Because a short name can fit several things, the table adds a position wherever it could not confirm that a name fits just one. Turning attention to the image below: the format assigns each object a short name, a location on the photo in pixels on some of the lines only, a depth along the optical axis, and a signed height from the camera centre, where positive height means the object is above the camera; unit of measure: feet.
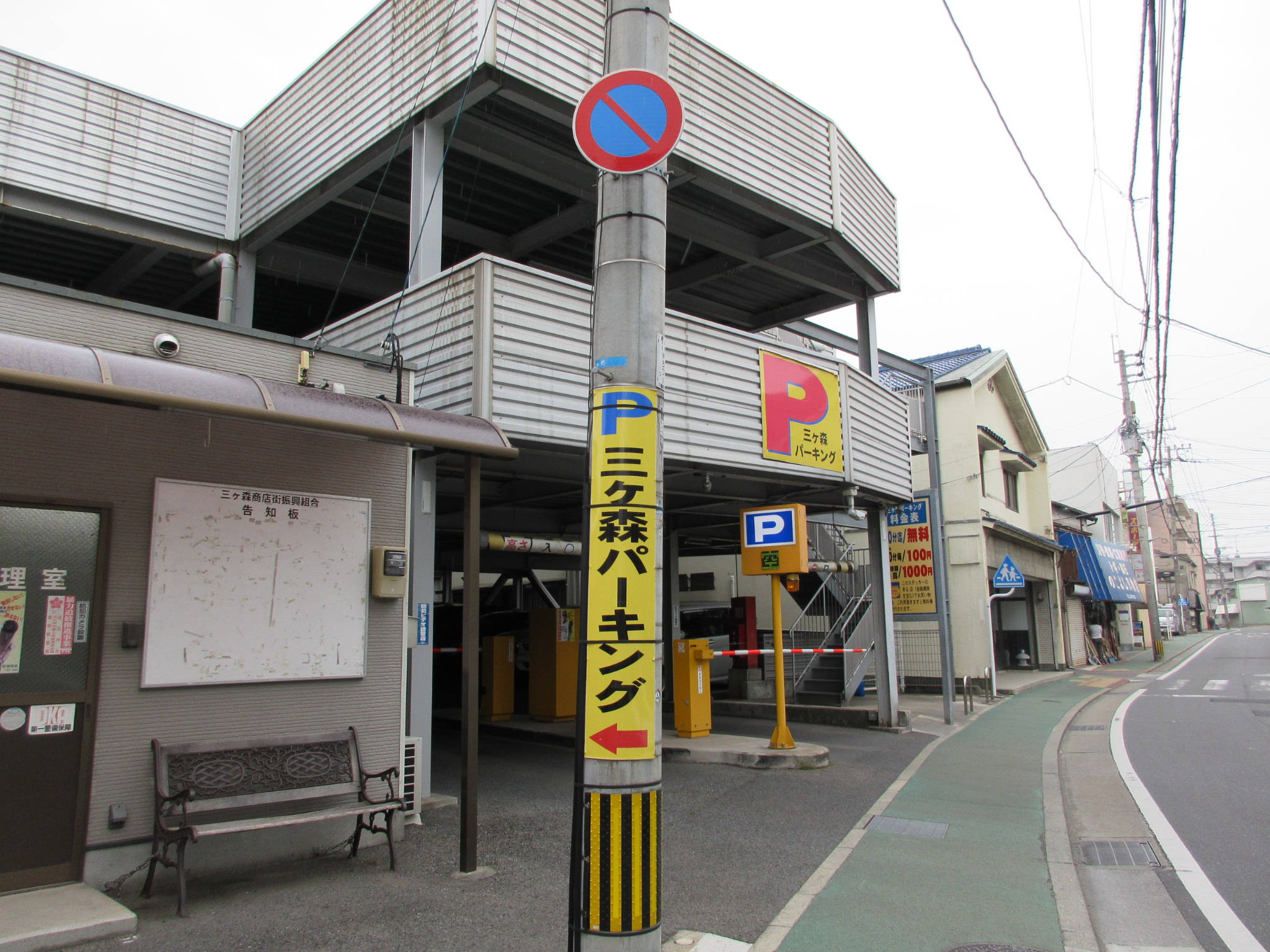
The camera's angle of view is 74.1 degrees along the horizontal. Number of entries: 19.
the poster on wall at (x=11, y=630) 16.20 -0.25
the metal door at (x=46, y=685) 15.92 -1.33
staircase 49.80 -1.06
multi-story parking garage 21.21 +15.10
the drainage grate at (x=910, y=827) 22.81 -5.98
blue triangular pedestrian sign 48.73 +1.81
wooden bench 16.49 -3.68
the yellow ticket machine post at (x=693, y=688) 36.52 -3.35
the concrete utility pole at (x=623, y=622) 9.96 -0.13
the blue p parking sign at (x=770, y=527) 32.35 +3.20
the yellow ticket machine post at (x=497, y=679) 43.47 -3.44
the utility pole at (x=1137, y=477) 99.81 +16.05
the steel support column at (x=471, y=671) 18.19 -1.27
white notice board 18.11 +0.66
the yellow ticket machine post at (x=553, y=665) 41.16 -2.58
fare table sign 45.73 +2.64
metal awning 13.44 +3.99
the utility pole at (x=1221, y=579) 278.05 +9.25
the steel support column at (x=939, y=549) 42.98 +3.03
